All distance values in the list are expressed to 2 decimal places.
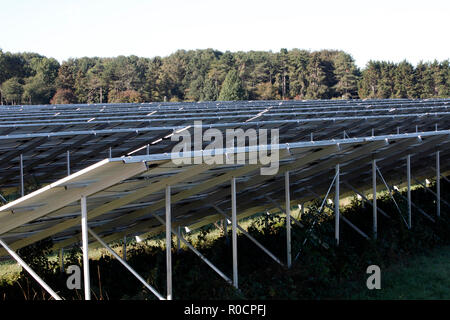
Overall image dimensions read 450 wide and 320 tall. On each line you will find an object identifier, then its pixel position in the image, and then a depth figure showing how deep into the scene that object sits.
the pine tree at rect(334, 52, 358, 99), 74.88
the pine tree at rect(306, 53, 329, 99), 73.81
